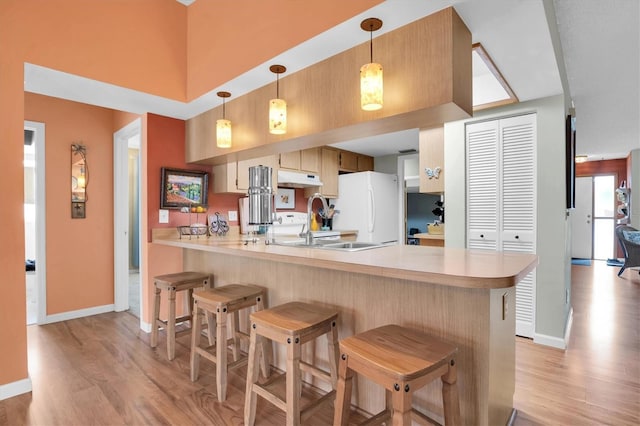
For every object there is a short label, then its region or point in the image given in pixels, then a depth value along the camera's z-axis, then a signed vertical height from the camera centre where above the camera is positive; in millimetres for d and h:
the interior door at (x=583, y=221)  7895 -274
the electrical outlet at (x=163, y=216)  3262 -48
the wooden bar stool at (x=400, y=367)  1111 -557
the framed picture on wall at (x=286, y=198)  4703 +184
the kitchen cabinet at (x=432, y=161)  3348 +512
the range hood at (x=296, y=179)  4316 +430
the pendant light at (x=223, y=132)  2812 +669
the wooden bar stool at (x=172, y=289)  2533 -631
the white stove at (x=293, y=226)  4544 -217
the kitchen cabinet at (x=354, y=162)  5246 +809
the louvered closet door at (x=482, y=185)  3047 +236
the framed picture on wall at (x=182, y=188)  3275 +239
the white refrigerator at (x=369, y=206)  4820 +70
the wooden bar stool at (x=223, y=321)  1993 -714
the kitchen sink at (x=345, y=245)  2421 -259
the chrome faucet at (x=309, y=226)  2359 -110
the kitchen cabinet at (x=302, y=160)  4338 +691
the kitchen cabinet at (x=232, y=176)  3482 +370
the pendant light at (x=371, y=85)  1709 +654
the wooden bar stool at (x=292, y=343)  1523 -659
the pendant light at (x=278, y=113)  2273 +673
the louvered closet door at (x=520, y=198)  2854 +110
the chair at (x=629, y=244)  5590 -583
